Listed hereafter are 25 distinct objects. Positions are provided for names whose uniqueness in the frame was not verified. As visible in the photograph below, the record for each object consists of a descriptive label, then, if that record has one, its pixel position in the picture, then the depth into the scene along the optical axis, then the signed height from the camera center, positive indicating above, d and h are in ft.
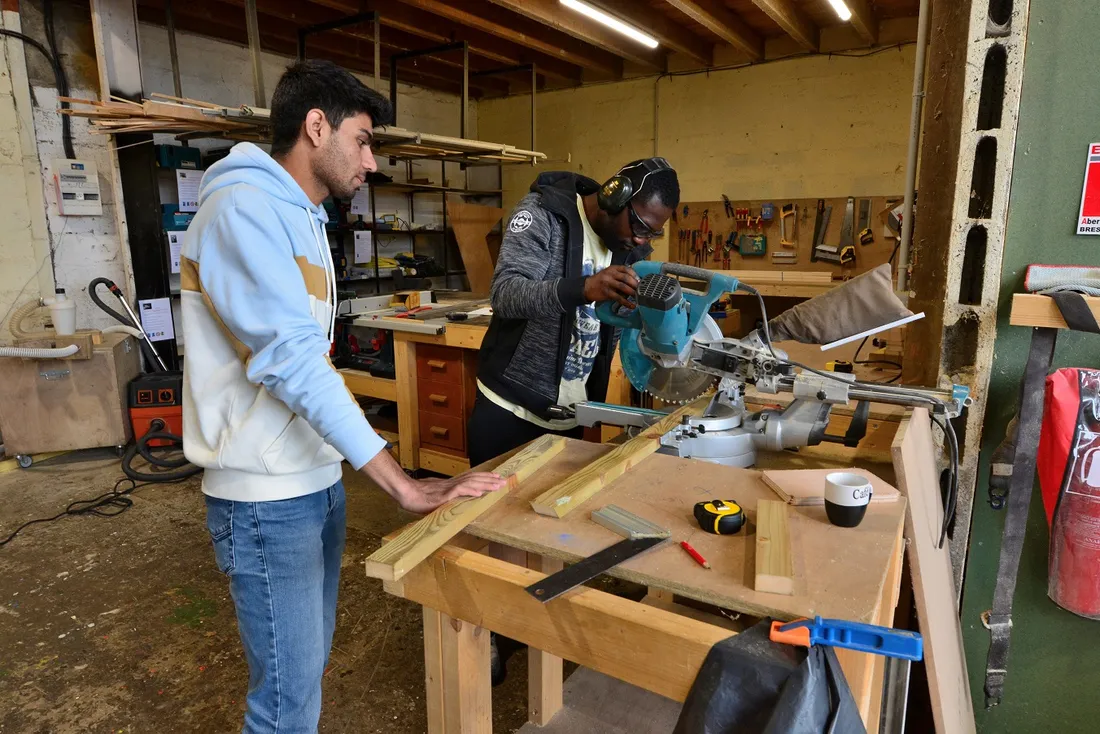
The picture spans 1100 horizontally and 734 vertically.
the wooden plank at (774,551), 2.61 -1.23
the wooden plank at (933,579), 3.65 -1.94
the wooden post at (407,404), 10.87 -2.40
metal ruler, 2.73 -1.30
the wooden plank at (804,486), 3.41 -1.20
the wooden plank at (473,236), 20.34 +0.60
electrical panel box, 13.04 +1.36
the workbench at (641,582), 2.58 -1.37
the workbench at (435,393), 10.04 -2.10
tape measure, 3.12 -1.21
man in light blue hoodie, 3.17 -0.63
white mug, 3.10 -1.13
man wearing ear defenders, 5.10 -0.30
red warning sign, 4.33 +0.34
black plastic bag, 2.28 -1.52
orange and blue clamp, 2.22 -1.28
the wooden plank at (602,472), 3.39 -1.20
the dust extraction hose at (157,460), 11.53 -3.58
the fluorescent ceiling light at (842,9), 13.67 +5.01
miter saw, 4.27 -0.82
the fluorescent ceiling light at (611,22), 13.61 +5.09
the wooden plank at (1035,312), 4.23 -0.38
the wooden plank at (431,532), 2.86 -1.26
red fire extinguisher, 4.31 -1.46
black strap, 4.41 -1.73
